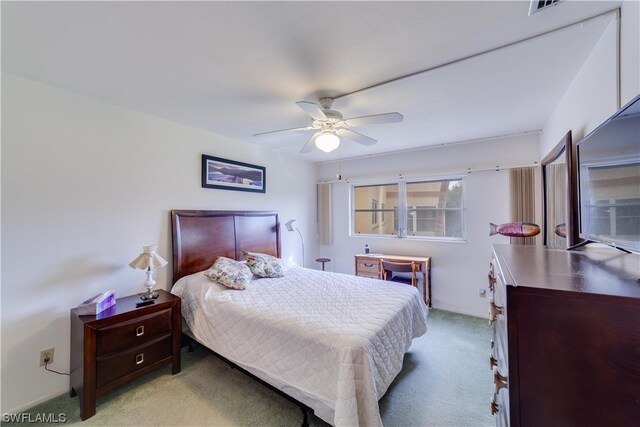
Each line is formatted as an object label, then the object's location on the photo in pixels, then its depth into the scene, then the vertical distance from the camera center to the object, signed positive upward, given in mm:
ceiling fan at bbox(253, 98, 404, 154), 1959 +768
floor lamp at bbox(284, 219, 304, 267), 4155 -144
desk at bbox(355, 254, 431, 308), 3645 -774
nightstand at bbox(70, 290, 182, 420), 1815 -1024
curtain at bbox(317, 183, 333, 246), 4801 +19
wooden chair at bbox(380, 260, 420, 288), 3410 -743
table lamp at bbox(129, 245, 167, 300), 2285 -426
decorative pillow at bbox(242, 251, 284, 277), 3045 -612
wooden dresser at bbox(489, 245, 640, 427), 680 -399
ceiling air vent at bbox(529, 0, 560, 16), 1191 +998
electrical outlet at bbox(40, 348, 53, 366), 1969 -1090
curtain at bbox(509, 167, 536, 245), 3090 +205
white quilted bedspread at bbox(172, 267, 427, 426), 1484 -855
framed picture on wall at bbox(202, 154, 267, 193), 3148 +556
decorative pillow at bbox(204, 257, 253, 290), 2570 -613
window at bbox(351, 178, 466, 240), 3838 +80
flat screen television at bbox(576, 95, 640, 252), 922 +135
